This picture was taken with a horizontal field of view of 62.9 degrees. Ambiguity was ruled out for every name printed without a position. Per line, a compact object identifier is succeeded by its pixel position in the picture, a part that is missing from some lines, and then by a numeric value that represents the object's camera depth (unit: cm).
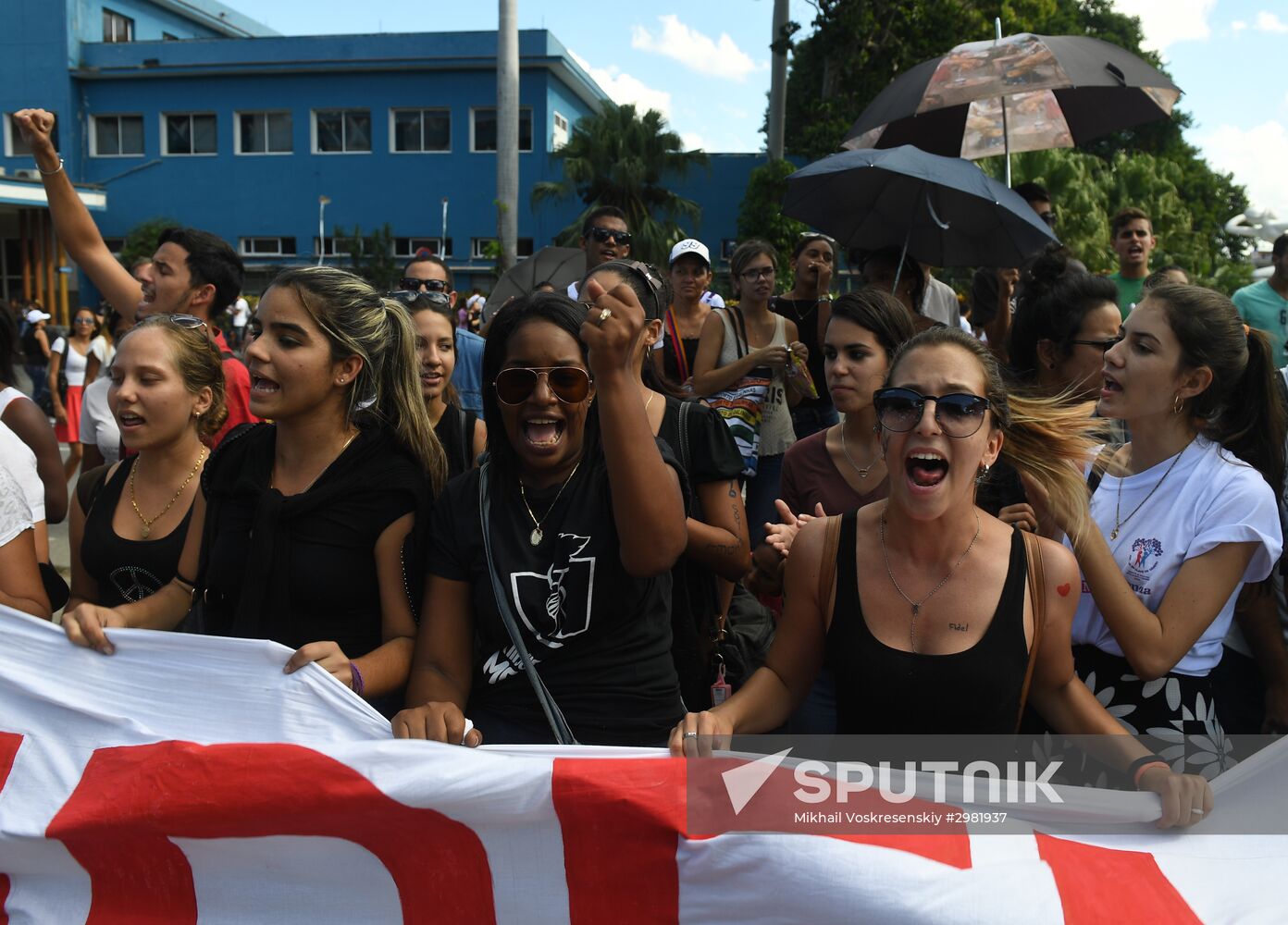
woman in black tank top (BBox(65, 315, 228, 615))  296
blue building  3497
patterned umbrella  590
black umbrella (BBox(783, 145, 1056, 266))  539
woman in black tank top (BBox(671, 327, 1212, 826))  222
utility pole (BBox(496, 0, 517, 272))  1841
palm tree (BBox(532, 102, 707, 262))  3247
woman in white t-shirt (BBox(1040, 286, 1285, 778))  253
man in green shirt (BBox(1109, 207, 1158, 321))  617
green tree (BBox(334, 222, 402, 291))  3278
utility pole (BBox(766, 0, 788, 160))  2116
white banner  204
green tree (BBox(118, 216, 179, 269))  3147
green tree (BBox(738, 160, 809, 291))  2364
